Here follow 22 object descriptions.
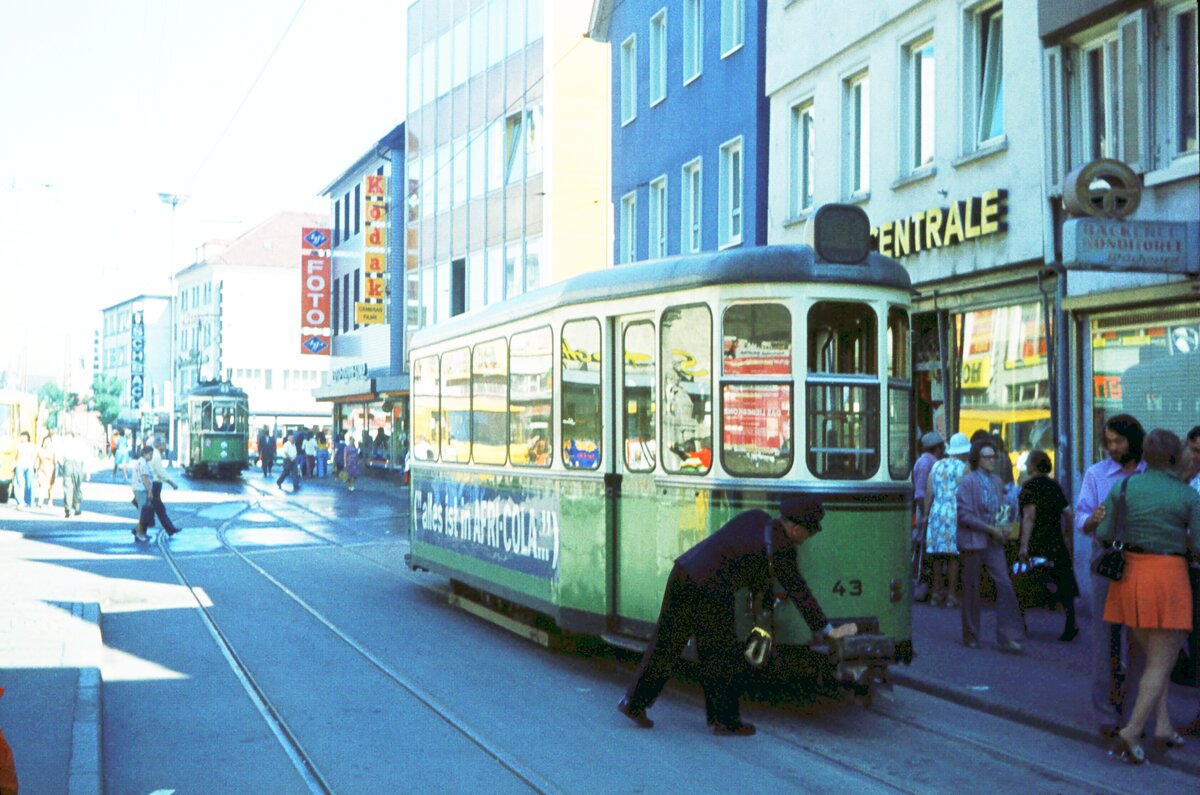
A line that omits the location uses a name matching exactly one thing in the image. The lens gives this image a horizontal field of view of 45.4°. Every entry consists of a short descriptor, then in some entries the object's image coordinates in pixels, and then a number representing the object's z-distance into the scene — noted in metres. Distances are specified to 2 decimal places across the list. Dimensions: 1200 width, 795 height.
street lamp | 66.44
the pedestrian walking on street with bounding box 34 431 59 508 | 29.11
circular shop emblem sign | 11.99
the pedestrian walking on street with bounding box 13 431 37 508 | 30.08
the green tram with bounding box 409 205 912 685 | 8.88
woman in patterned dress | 12.59
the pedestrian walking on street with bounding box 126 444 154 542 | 22.08
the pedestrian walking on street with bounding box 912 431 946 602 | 14.60
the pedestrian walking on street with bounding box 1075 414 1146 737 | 7.98
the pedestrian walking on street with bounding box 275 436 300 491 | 40.31
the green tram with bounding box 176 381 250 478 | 48.34
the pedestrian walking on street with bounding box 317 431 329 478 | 52.47
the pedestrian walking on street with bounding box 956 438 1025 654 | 11.40
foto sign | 51.66
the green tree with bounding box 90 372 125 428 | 109.62
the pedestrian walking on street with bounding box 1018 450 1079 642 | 12.14
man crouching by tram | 7.84
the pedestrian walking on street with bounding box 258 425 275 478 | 52.87
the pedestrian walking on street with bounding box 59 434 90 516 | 26.88
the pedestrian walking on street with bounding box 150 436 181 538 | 21.91
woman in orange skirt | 7.38
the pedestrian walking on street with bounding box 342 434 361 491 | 40.69
